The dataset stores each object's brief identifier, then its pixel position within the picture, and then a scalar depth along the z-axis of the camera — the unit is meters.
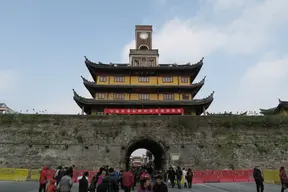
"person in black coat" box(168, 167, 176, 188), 13.03
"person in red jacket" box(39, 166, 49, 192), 8.64
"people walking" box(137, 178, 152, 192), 4.75
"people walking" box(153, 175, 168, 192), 4.21
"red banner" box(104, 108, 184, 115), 24.03
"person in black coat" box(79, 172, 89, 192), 6.45
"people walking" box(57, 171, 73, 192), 5.51
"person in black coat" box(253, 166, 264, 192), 8.98
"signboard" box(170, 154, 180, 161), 18.20
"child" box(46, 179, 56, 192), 5.82
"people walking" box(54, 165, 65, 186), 8.83
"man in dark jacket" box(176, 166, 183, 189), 12.67
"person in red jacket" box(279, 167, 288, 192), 8.87
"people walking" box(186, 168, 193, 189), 12.69
